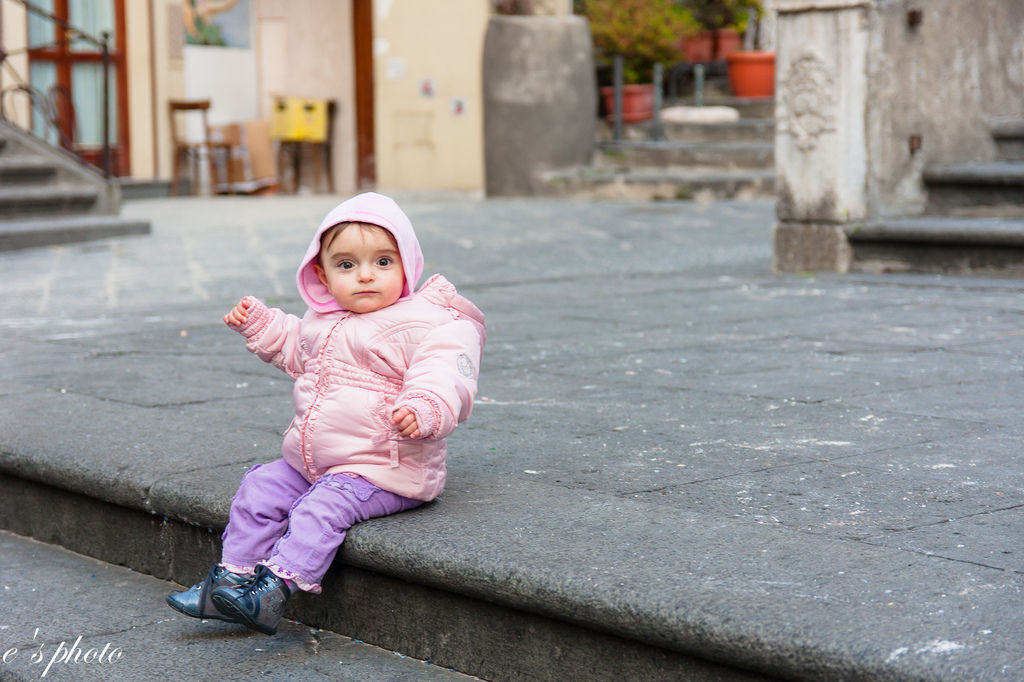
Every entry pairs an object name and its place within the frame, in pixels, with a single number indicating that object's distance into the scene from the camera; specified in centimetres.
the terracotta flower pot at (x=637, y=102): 1341
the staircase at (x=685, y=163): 1116
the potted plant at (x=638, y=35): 1305
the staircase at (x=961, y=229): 608
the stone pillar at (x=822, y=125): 621
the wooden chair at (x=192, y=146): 1433
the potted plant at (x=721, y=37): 1534
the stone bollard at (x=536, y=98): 1236
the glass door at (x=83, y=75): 1348
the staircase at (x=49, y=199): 898
